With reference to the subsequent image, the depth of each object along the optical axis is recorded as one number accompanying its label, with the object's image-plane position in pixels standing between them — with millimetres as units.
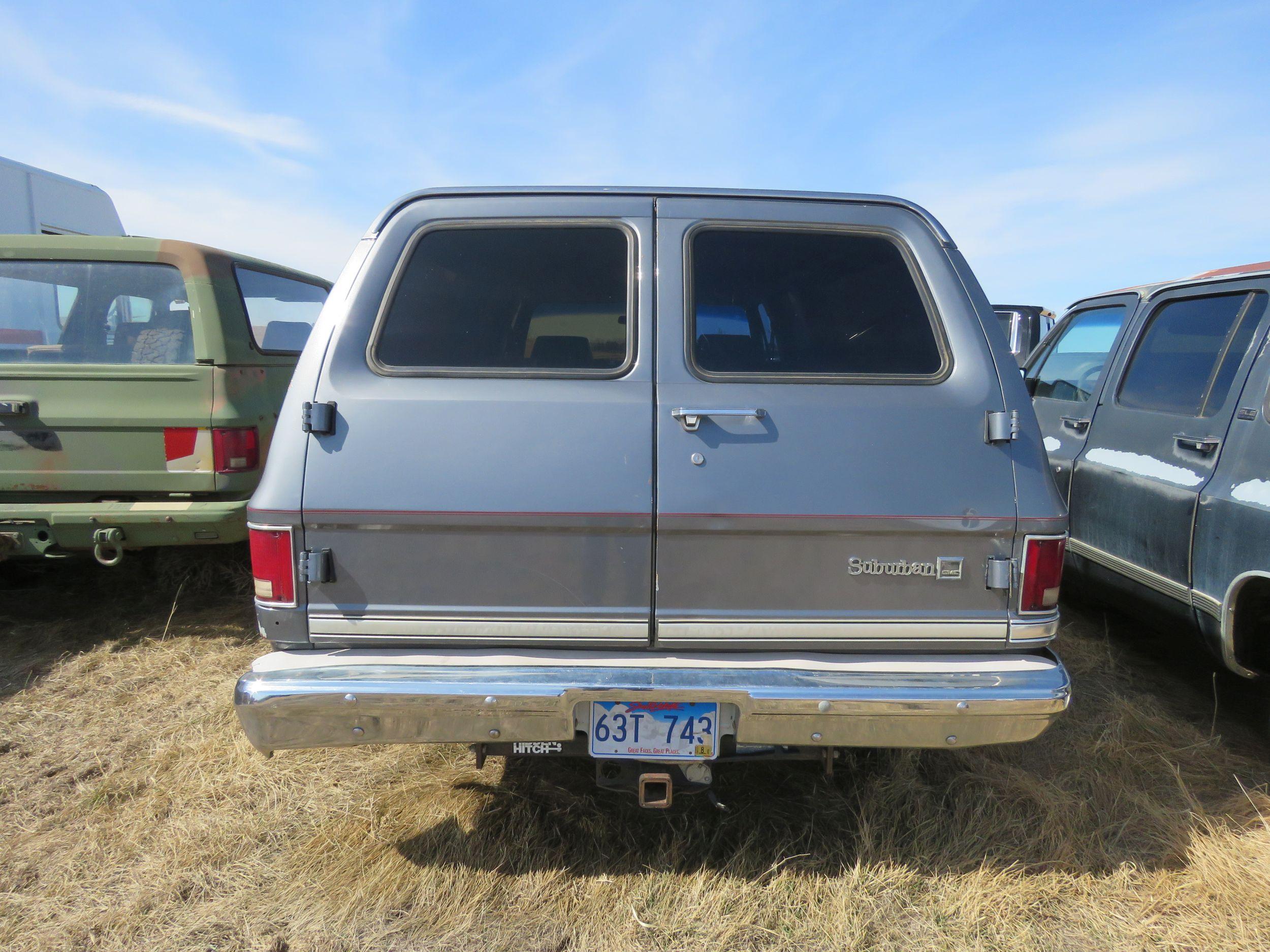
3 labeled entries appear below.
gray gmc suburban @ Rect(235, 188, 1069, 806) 1883
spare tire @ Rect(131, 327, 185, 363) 3709
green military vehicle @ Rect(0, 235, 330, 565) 3588
